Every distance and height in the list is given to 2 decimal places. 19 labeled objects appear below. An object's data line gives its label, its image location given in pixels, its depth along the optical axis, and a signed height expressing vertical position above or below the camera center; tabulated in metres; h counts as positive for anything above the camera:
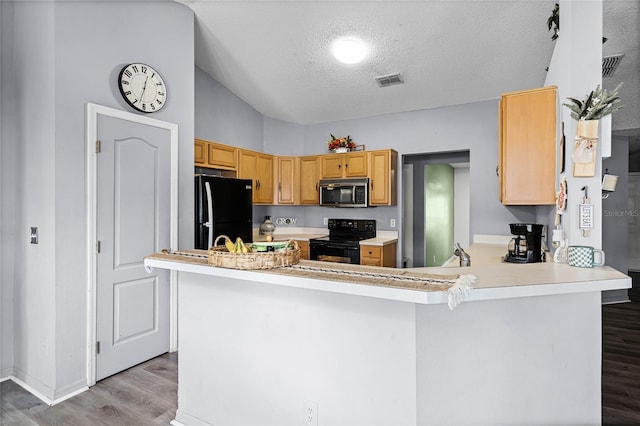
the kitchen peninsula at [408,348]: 1.32 -0.59
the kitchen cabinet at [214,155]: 3.94 +0.70
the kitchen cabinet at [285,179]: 5.22 +0.51
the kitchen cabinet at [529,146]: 2.28 +0.46
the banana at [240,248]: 1.60 -0.17
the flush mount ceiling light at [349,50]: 3.28 +1.59
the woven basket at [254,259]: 1.53 -0.21
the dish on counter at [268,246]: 1.67 -0.17
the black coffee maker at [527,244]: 2.48 -0.22
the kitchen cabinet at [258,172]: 4.65 +0.58
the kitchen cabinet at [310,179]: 5.09 +0.50
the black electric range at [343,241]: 4.50 -0.38
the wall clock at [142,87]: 2.64 +1.00
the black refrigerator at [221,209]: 3.38 +0.03
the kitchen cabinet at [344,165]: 4.71 +0.68
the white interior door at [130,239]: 2.53 -0.22
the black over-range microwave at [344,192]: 4.61 +0.28
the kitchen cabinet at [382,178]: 4.55 +0.47
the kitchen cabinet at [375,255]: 4.36 -0.55
